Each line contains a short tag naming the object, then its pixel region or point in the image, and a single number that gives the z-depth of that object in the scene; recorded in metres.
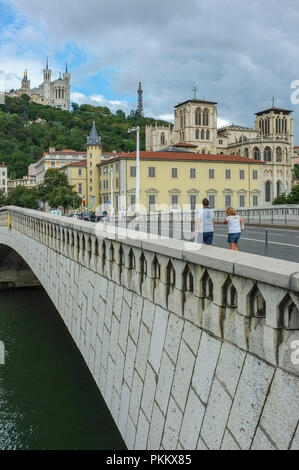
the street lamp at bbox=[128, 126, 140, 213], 28.55
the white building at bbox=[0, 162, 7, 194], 146.00
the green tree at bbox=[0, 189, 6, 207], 112.41
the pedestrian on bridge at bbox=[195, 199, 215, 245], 10.62
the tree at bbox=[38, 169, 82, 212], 62.81
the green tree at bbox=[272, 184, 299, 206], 78.45
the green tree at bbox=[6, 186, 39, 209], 90.12
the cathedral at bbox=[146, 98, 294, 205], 113.06
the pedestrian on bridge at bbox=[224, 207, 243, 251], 10.88
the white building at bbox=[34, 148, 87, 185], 119.06
